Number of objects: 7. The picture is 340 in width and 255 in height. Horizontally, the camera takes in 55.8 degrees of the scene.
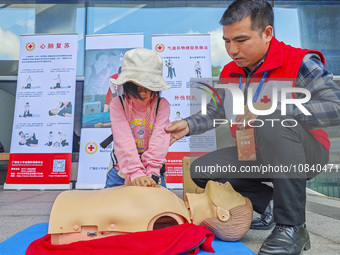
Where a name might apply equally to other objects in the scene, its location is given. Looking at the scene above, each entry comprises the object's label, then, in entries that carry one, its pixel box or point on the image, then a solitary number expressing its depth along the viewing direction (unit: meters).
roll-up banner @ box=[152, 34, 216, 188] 3.40
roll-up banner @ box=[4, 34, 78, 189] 3.44
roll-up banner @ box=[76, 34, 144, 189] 3.36
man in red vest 1.03
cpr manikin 1.02
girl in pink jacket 1.42
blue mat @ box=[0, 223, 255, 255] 1.03
